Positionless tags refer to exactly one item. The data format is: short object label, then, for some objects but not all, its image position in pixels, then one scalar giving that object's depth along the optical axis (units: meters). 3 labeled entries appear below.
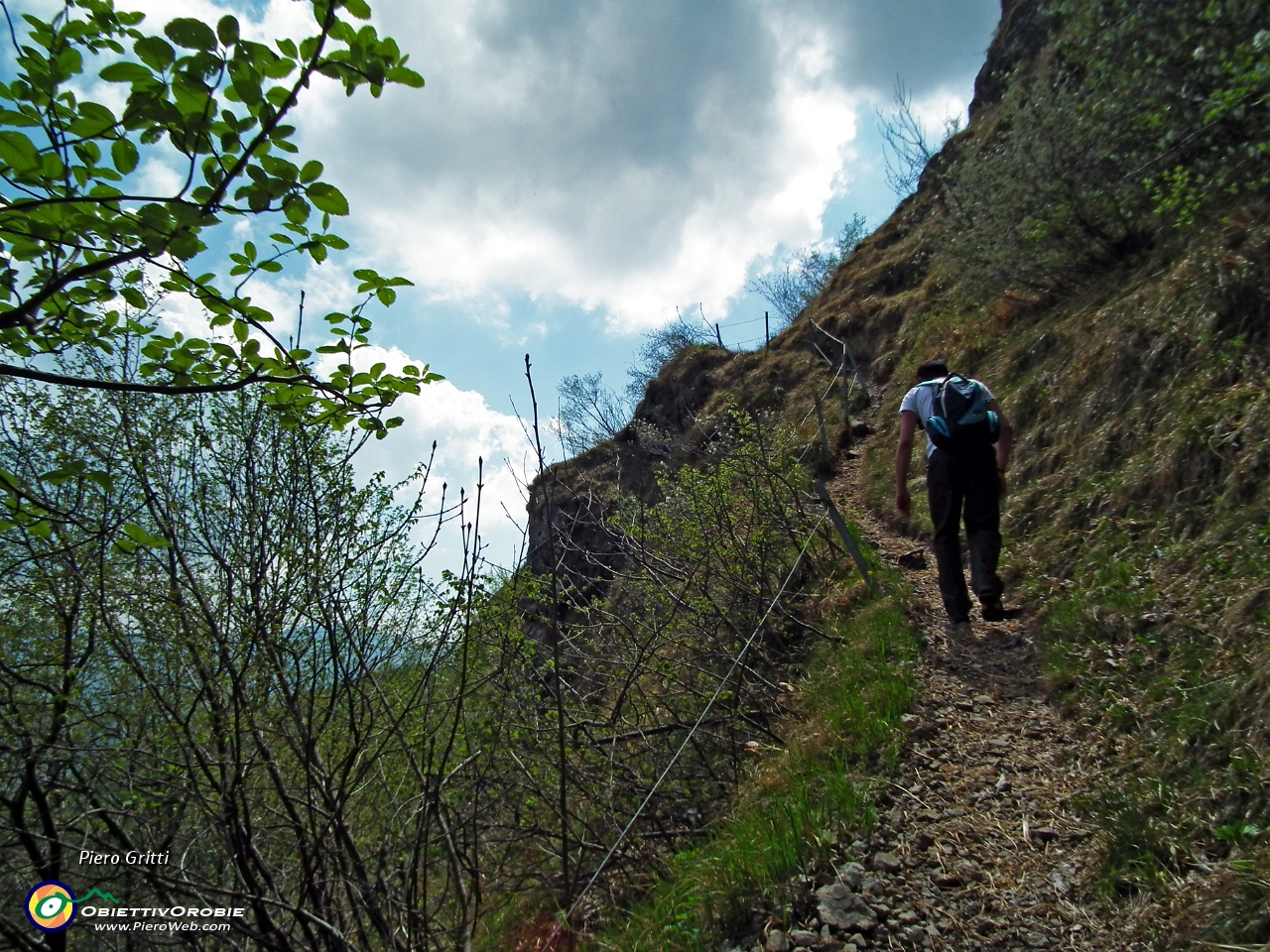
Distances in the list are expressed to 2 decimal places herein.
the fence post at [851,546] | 5.73
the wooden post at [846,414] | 13.16
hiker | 4.54
